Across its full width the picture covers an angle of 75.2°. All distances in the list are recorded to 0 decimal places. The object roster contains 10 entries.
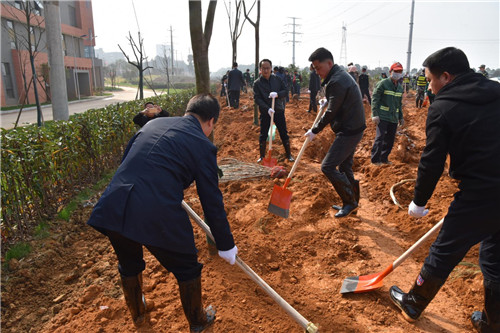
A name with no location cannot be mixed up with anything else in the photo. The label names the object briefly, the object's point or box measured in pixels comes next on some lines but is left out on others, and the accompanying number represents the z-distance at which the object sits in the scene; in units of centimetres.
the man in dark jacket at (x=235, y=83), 1270
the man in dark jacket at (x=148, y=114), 331
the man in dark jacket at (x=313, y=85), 1265
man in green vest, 592
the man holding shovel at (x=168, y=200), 188
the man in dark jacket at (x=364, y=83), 1232
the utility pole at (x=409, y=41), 2488
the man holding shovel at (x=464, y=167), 194
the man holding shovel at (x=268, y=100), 610
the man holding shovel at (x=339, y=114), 368
